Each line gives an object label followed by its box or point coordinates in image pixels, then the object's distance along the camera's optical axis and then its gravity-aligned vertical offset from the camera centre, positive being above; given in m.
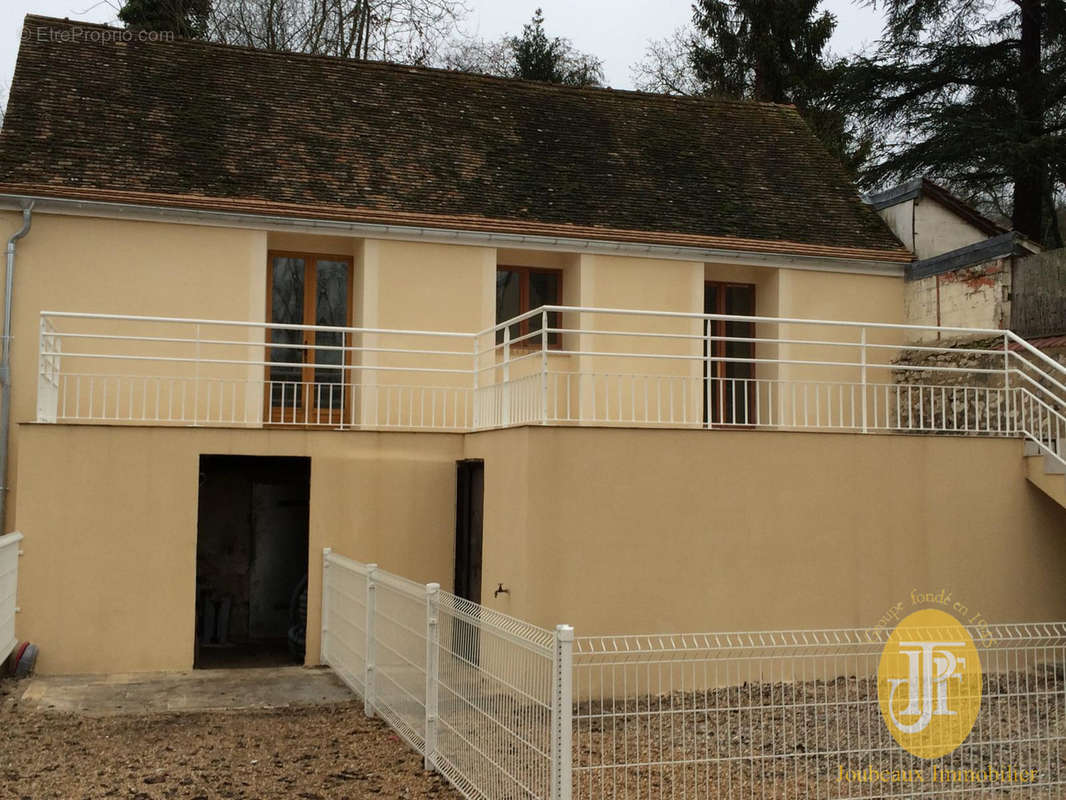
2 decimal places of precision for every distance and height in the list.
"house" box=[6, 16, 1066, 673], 10.70 +1.34
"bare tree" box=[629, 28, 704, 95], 32.16 +11.56
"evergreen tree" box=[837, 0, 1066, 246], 20.91 +7.39
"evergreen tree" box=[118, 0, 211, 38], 24.42 +9.87
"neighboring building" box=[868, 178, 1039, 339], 14.25 +2.92
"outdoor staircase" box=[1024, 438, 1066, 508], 11.13 +0.19
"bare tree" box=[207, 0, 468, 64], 25.92 +10.47
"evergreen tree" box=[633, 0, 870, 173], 27.69 +10.41
